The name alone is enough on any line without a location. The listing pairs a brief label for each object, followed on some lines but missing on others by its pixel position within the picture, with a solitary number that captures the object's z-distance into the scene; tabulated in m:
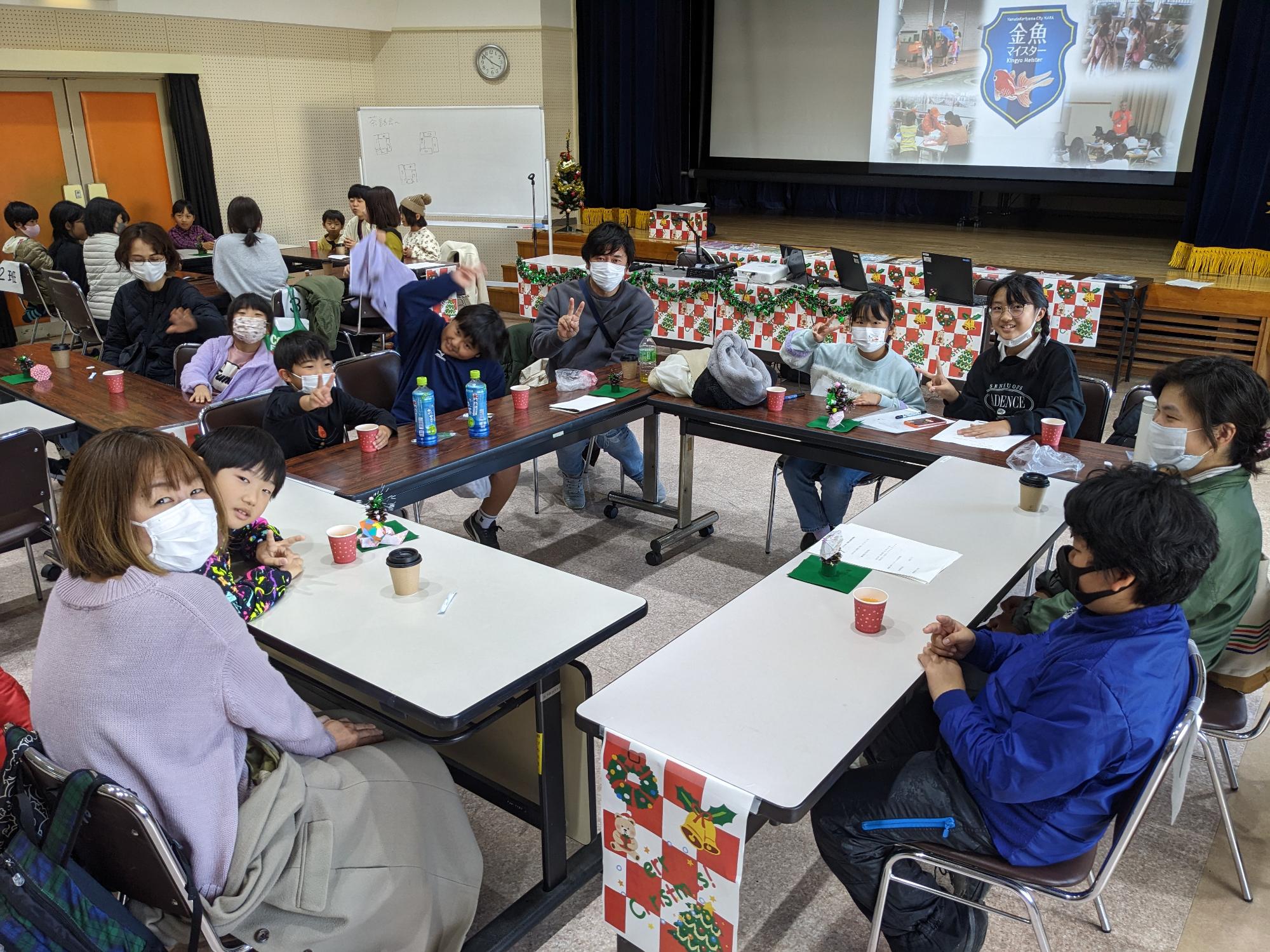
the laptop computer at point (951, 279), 5.69
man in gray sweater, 4.37
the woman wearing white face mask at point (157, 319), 4.48
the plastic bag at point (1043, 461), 3.05
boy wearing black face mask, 1.52
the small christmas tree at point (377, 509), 2.52
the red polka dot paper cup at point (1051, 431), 3.20
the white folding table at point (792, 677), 1.62
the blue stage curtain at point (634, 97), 9.49
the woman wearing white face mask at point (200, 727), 1.45
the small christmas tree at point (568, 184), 8.89
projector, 6.42
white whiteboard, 8.66
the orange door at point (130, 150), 8.50
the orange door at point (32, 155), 7.97
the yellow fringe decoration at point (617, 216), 9.86
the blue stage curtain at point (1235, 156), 6.91
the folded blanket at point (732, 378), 3.66
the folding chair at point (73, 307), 5.54
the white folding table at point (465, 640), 1.84
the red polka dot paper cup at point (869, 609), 2.00
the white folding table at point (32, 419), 3.50
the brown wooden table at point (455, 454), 2.93
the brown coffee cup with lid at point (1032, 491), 2.67
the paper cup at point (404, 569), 2.14
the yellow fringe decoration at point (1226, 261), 7.09
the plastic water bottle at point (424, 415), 3.19
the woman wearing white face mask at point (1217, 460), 2.05
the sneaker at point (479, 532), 3.99
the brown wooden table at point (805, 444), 3.23
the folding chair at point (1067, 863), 1.56
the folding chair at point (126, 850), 1.39
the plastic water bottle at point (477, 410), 3.30
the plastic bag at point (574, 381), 3.97
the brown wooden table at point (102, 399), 3.61
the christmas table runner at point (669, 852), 1.58
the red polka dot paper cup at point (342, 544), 2.31
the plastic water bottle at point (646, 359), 4.08
